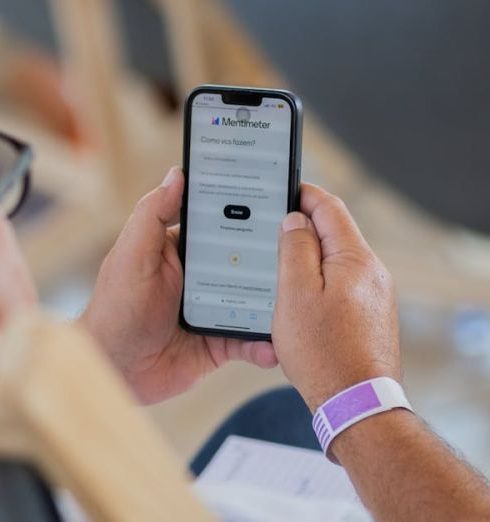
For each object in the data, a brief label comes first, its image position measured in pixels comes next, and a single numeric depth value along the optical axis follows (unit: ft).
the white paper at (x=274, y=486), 3.72
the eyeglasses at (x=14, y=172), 3.69
